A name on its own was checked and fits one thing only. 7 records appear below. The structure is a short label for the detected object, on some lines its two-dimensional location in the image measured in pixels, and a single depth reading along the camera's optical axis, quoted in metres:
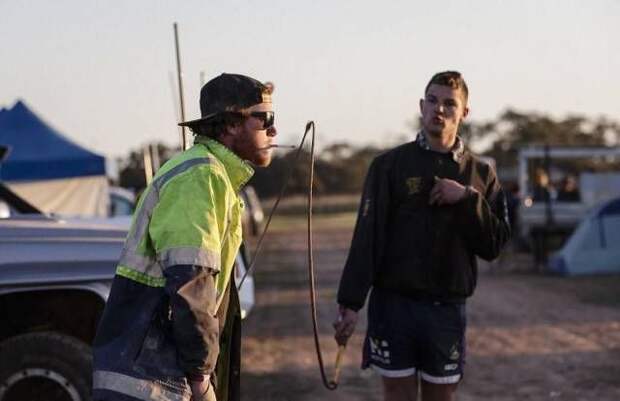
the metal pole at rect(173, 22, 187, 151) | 4.40
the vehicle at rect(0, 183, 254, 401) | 5.14
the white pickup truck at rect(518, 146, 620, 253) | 19.41
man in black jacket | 4.45
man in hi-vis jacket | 2.91
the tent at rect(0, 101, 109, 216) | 12.95
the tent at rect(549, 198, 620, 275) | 17.33
